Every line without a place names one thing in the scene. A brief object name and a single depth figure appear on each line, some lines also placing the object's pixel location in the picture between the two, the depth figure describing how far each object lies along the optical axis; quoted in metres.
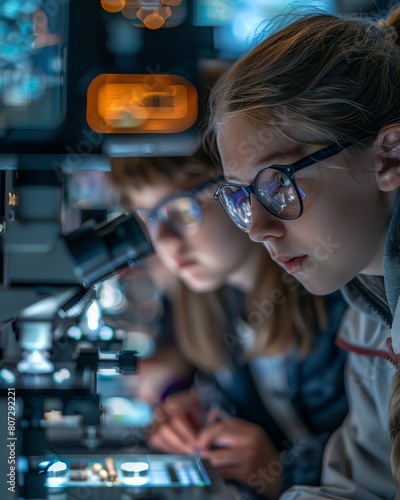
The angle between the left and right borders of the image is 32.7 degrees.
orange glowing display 1.52
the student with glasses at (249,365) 2.05
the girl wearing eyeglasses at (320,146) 1.11
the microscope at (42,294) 1.48
